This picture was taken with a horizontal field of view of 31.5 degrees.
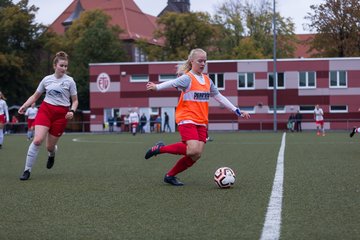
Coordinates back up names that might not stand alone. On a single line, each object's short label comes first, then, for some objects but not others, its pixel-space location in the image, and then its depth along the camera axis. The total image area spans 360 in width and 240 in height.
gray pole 46.92
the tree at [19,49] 65.00
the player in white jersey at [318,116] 34.91
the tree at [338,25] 55.84
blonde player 8.59
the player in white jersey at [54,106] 9.93
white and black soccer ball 8.17
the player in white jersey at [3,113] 20.03
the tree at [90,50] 71.81
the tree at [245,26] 69.11
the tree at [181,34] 69.75
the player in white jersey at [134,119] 40.69
